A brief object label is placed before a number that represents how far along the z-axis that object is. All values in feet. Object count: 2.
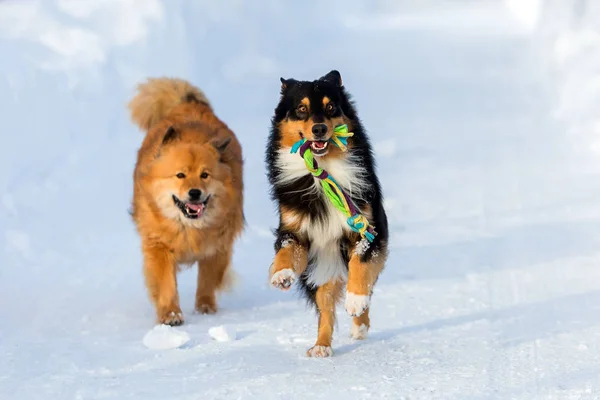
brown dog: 39.55
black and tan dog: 31.12
